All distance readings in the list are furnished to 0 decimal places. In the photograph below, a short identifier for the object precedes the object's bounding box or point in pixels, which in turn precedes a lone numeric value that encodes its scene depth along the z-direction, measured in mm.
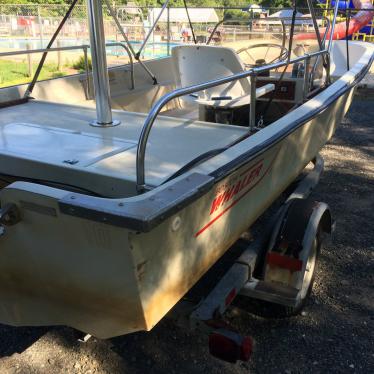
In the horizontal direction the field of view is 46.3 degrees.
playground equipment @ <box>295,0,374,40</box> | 11872
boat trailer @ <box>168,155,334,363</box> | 1970
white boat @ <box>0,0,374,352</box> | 1563
